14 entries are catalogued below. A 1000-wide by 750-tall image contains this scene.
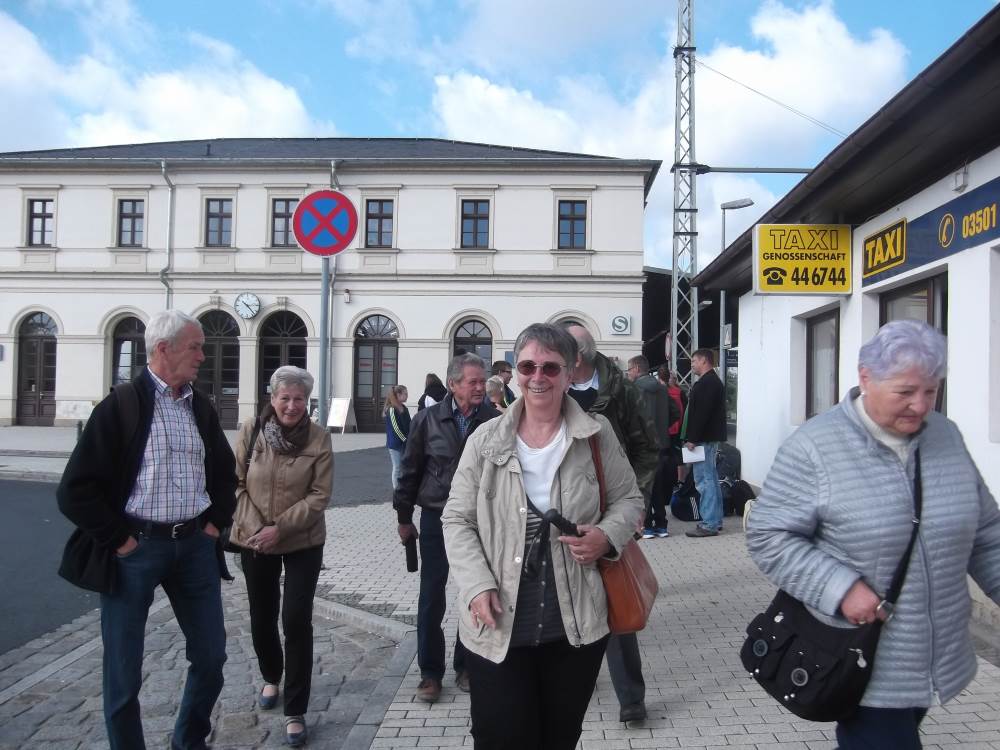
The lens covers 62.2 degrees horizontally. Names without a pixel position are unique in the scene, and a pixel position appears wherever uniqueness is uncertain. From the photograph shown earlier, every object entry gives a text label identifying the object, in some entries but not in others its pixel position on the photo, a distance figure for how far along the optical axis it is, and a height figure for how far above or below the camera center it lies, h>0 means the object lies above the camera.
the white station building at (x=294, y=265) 27.33 +3.51
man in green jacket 4.00 -0.19
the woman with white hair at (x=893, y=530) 2.26 -0.41
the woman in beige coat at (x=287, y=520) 3.95 -0.73
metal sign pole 6.30 +0.16
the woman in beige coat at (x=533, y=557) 2.61 -0.58
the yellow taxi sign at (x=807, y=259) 7.83 +1.15
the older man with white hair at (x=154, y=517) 3.13 -0.60
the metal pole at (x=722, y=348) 18.57 +0.72
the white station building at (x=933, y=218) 4.92 +1.28
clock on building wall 27.73 +2.04
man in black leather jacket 4.29 -0.58
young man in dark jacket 8.91 -0.55
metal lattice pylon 22.11 +5.35
